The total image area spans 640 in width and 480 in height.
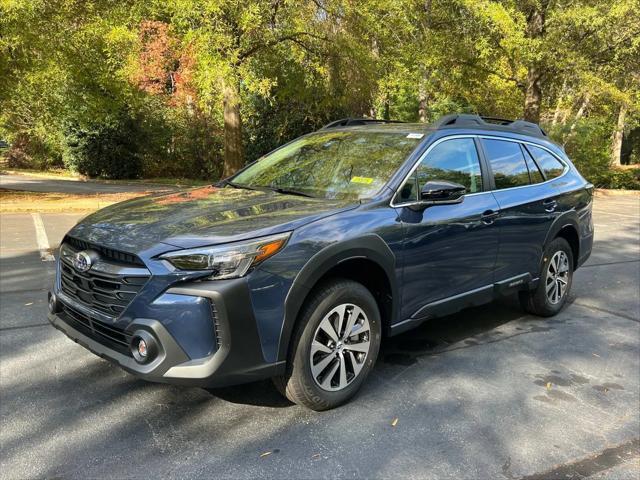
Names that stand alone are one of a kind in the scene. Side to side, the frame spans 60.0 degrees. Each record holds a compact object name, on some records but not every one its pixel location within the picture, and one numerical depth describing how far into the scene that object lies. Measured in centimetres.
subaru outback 282
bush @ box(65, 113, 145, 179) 2375
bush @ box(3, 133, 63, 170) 2873
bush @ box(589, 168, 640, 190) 2487
